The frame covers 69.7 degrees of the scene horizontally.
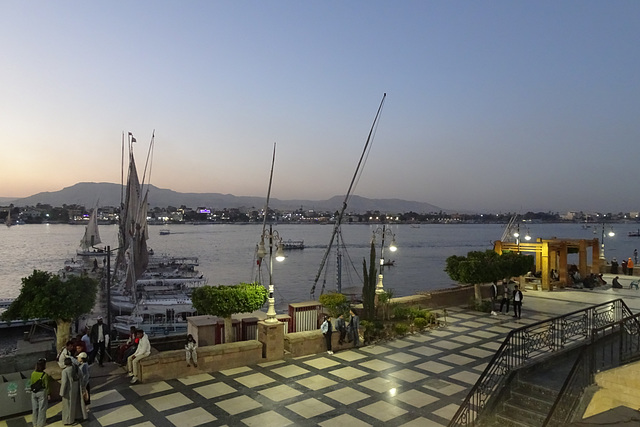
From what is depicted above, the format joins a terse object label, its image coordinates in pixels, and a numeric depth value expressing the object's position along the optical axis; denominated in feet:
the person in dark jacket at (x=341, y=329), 48.11
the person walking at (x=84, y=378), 30.48
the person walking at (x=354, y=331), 48.70
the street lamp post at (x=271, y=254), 45.09
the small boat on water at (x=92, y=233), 231.01
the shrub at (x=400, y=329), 53.11
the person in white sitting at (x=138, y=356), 37.70
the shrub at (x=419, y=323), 55.11
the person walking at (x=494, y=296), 66.47
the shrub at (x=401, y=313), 57.48
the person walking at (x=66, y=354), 32.24
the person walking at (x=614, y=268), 109.60
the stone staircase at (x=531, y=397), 29.43
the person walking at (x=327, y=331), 46.03
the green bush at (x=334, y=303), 51.03
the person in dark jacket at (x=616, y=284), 89.51
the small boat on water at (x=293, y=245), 425.52
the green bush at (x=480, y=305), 67.67
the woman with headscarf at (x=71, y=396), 29.73
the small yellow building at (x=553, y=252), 87.04
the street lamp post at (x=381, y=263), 61.41
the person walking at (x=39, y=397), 29.14
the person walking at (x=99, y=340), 42.84
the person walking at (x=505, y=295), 66.44
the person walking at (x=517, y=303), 62.95
